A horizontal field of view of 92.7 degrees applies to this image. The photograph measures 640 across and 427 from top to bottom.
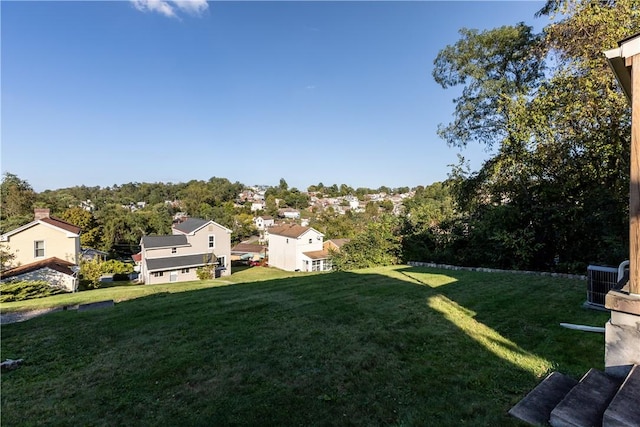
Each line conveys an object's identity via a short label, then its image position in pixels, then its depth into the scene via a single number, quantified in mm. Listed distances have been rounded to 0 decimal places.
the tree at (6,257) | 15281
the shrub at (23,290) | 10797
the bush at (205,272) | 21609
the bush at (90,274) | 17391
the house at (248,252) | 40875
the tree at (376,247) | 14258
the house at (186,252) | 21656
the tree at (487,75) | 11016
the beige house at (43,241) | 16641
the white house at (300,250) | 28609
